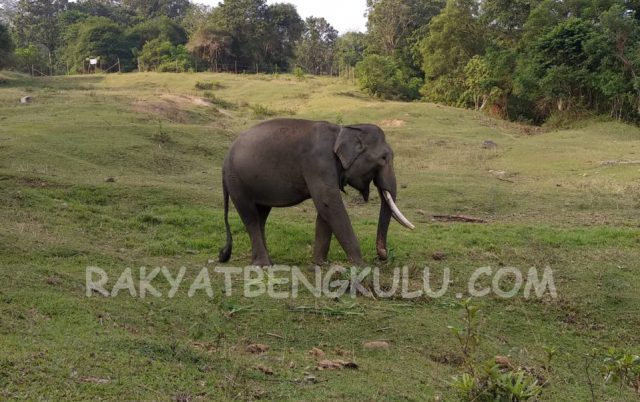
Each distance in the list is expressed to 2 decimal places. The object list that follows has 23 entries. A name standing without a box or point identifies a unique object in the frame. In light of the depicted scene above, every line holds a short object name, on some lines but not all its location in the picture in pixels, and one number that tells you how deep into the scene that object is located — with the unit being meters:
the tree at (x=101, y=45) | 54.66
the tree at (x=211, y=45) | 54.16
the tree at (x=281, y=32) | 60.74
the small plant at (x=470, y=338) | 4.70
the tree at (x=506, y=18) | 36.91
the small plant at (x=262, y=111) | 29.30
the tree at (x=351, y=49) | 53.53
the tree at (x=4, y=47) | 38.59
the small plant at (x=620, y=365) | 4.45
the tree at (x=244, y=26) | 56.75
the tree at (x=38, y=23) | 67.50
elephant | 8.99
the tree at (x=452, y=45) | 39.16
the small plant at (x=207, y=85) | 40.34
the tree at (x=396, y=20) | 49.81
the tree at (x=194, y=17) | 71.29
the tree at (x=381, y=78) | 39.09
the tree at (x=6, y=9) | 91.47
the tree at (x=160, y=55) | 51.84
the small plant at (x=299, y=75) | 46.78
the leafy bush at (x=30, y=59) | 49.06
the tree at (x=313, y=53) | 69.81
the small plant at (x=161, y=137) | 18.88
